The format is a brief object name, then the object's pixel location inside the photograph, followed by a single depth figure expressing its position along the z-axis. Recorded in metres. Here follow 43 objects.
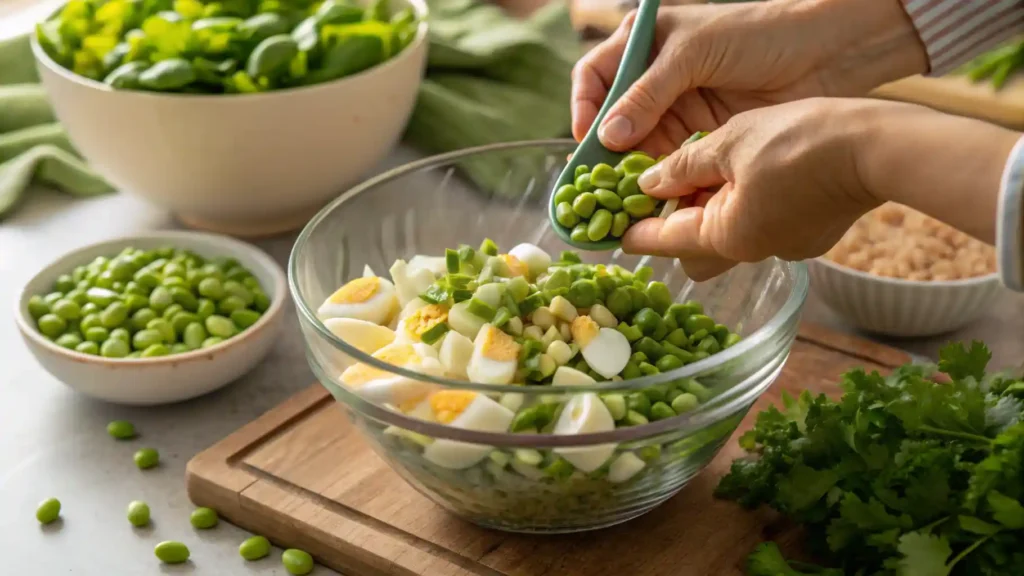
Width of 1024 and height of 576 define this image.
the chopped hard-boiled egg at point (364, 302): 1.40
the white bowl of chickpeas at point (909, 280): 1.65
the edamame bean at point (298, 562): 1.32
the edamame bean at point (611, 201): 1.37
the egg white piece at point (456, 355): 1.27
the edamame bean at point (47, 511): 1.41
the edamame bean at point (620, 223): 1.36
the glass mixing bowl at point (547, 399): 1.16
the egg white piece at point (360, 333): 1.33
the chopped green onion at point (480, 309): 1.30
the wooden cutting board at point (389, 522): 1.28
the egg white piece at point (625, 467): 1.19
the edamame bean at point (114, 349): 1.53
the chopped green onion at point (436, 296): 1.34
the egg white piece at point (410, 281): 1.40
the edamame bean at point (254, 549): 1.35
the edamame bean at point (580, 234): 1.38
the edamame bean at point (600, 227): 1.35
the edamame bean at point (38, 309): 1.62
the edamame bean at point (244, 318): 1.62
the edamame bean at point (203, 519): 1.40
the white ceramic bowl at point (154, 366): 1.51
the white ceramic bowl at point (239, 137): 1.83
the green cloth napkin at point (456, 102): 2.22
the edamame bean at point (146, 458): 1.51
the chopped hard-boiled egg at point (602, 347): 1.26
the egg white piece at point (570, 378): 1.24
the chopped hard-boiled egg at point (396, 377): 1.17
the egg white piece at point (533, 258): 1.46
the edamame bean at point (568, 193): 1.43
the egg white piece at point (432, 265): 1.46
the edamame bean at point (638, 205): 1.36
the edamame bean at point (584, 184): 1.42
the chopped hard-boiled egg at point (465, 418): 1.16
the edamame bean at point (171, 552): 1.33
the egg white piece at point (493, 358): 1.23
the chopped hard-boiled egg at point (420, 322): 1.32
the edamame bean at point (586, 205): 1.38
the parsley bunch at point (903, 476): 1.12
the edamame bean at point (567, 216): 1.40
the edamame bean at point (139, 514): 1.40
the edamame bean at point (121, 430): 1.56
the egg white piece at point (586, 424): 1.15
